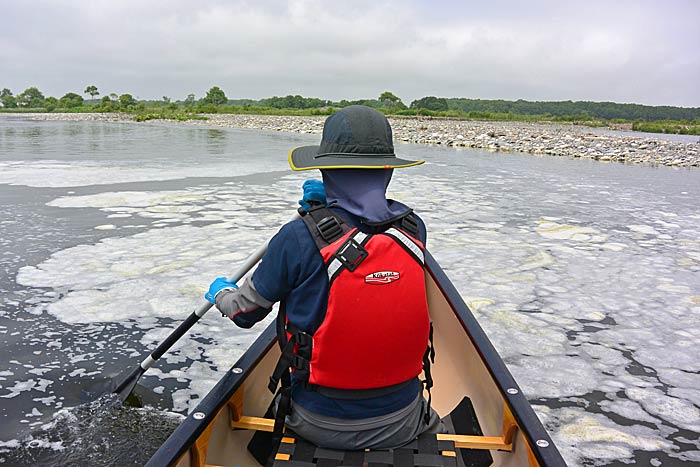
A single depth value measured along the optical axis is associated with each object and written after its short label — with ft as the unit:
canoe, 6.34
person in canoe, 5.69
